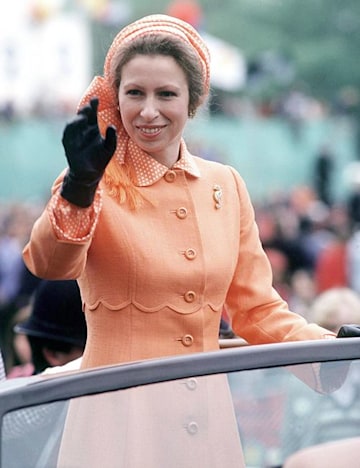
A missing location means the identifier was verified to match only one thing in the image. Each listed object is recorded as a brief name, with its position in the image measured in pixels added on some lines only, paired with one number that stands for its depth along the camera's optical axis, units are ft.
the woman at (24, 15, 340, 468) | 13.86
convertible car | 11.07
